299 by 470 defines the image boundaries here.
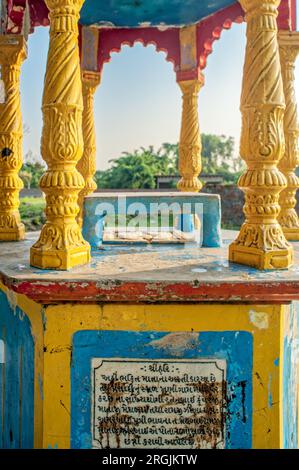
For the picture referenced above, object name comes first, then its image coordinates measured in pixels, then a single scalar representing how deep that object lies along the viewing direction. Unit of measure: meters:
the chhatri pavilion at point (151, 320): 2.82
